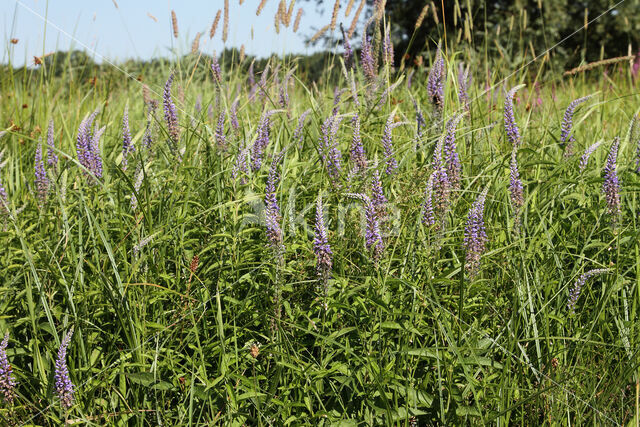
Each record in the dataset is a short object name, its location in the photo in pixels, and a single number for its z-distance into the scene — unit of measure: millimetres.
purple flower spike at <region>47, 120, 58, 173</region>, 2760
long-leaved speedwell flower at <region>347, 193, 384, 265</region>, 2008
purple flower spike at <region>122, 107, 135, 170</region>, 2838
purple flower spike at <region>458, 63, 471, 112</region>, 3039
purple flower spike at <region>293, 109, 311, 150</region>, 3006
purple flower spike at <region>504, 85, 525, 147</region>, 2674
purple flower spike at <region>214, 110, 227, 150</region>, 2726
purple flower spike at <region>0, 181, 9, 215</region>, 2383
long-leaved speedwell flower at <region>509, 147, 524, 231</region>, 2217
